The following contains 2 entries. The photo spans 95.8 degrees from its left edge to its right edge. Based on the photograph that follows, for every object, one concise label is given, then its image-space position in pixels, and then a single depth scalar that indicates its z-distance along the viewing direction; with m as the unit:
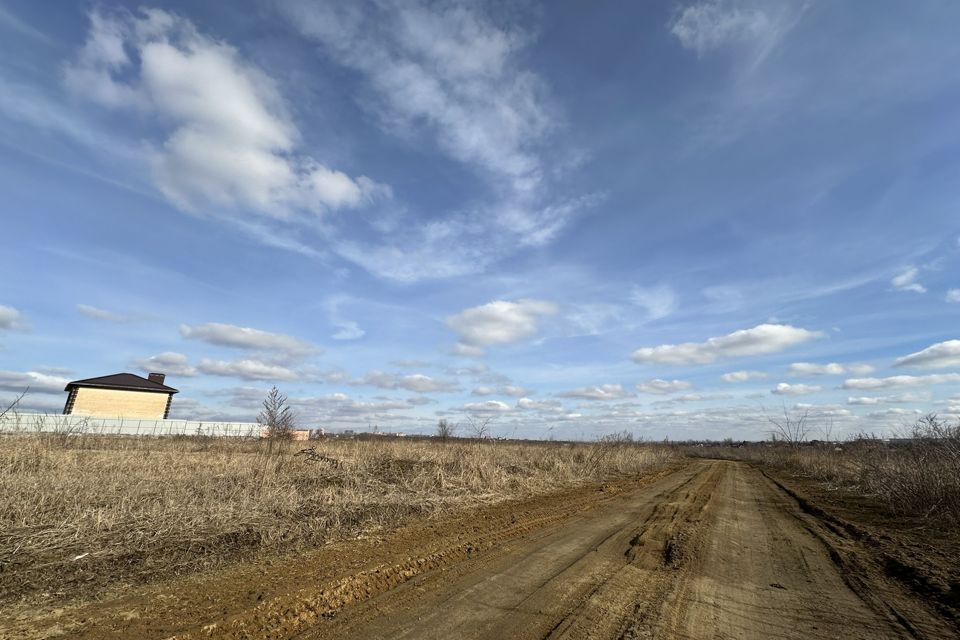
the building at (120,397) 42.94
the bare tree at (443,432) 31.98
